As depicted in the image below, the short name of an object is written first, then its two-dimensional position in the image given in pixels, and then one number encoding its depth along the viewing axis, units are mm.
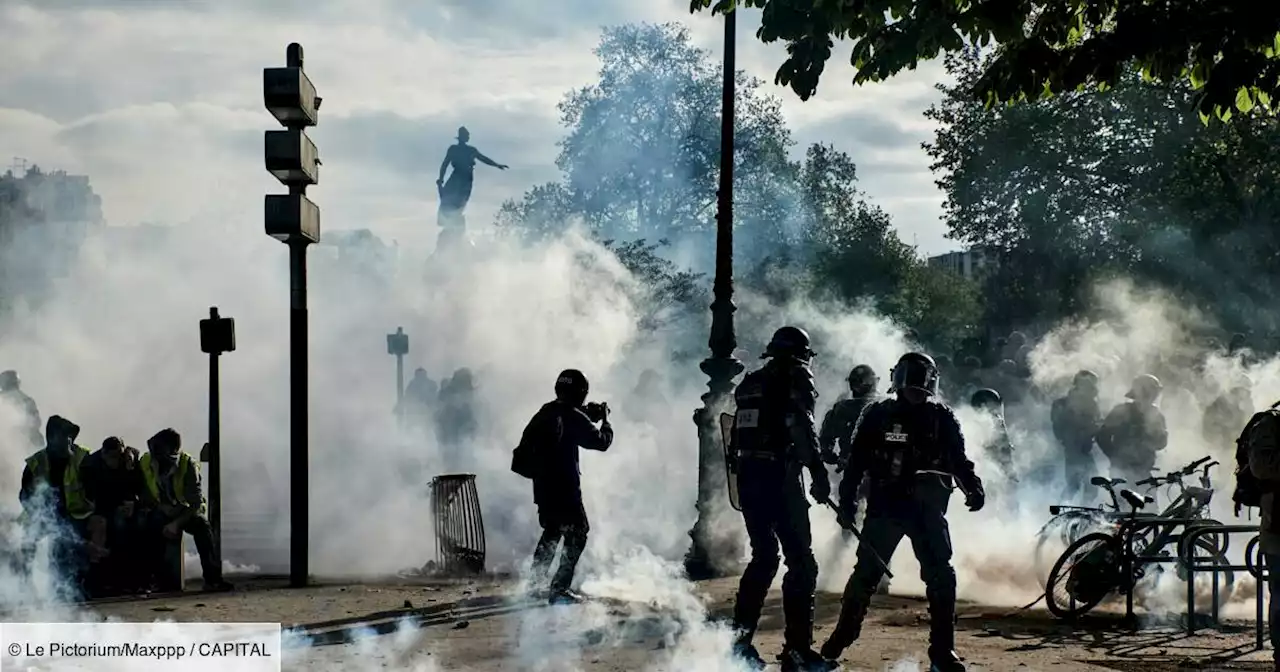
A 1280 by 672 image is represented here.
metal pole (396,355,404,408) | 24984
